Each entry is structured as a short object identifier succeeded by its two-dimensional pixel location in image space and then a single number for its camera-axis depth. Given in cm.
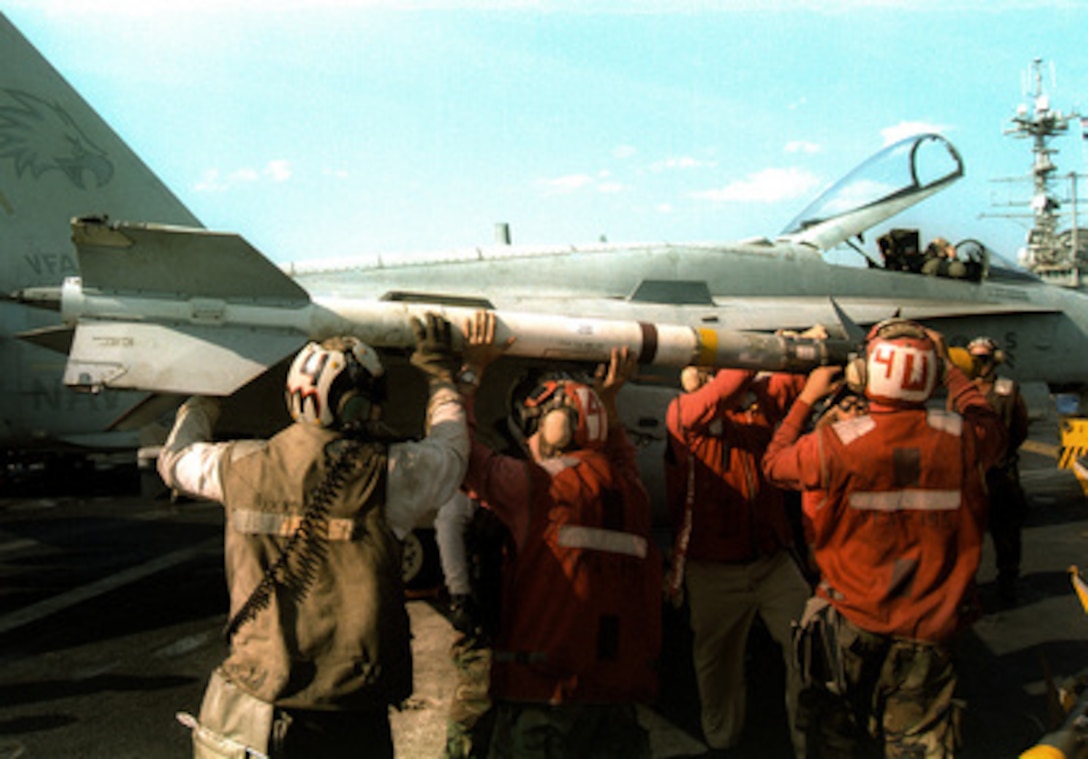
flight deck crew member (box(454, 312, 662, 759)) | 253
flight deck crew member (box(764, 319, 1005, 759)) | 295
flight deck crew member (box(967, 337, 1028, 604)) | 649
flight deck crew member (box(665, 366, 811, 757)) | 413
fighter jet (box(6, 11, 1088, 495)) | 429
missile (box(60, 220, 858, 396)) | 421
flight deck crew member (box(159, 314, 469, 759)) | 230
